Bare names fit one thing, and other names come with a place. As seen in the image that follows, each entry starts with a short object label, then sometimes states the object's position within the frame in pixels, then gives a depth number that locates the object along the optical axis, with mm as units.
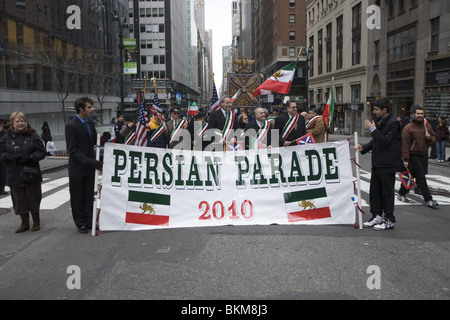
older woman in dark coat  6973
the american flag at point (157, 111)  12409
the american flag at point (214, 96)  13173
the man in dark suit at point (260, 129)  8570
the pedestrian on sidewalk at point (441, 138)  16797
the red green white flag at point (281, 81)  11297
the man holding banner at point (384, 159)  6715
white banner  6855
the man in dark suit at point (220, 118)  9703
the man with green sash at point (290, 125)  9714
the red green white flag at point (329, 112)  10400
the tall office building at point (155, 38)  88250
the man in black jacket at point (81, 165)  6699
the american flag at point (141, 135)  9844
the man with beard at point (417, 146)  8758
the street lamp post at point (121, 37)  21450
